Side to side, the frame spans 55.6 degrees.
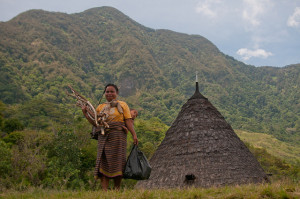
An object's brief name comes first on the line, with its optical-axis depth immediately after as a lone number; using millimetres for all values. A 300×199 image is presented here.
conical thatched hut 8602
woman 4465
